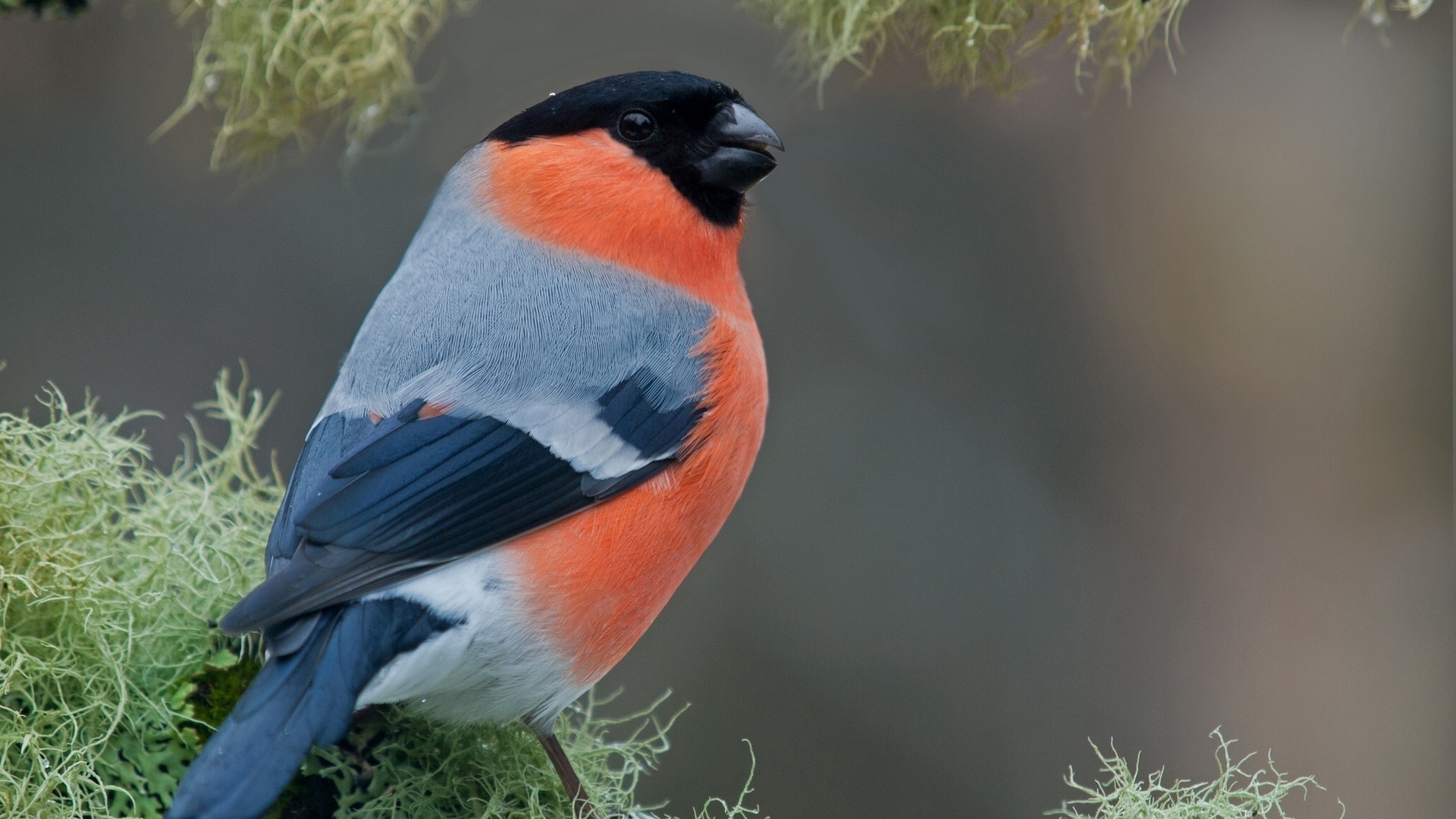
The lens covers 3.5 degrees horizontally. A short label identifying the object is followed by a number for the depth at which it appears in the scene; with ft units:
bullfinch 12.01
